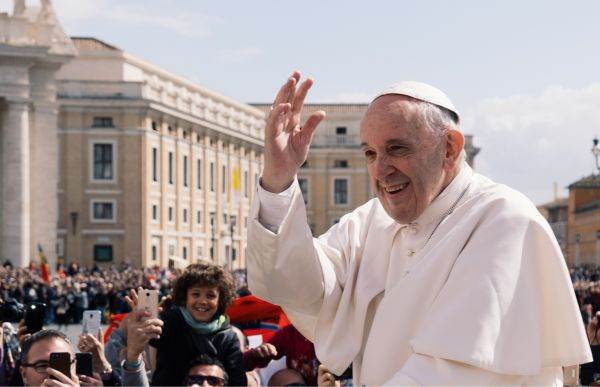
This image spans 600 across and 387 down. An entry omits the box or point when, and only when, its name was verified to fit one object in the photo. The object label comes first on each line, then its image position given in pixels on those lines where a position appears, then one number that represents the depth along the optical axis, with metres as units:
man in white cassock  2.99
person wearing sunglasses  6.02
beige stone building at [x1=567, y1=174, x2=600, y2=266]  67.06
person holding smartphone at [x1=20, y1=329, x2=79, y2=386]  4.98
